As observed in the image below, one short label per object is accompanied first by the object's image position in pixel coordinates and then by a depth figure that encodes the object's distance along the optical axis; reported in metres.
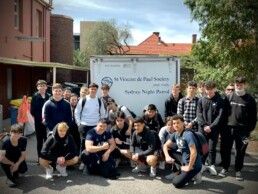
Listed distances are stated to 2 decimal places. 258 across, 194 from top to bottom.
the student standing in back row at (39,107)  4.76
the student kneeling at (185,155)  4.02
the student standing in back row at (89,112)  4.74
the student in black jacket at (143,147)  4.47
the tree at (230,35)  7.01
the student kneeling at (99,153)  4.43
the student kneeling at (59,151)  4.29
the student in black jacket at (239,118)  4.32
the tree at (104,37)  25.98
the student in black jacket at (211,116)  4.48
